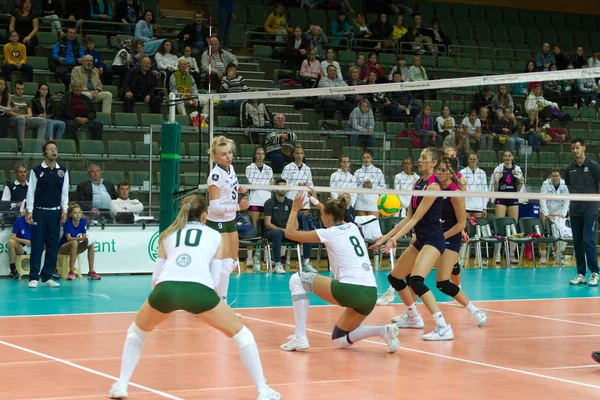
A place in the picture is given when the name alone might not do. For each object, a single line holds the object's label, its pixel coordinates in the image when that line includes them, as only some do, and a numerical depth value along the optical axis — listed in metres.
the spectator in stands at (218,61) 20.05
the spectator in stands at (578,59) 24.91
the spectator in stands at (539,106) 16.45
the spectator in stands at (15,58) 18.42
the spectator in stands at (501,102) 16.34
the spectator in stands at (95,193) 15.47
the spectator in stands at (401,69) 21.55
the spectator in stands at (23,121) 15.41
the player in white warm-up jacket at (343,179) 15.96
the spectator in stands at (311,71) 20.72
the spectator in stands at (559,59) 24.61
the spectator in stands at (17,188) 15.01
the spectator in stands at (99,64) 19.12
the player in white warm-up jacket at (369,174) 15.78
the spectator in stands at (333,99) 19.23
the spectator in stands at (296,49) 21.69
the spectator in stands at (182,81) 18.47
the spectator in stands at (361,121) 16.97
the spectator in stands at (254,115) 17.91
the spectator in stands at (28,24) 19.30
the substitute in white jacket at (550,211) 18.48
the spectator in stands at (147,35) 20.02
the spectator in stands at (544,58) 24.39
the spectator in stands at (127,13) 20.73
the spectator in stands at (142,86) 18.83
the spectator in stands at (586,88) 19.87
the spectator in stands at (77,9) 20.69
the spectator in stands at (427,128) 16.06
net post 11.99
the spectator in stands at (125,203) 15.62
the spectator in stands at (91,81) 18.23
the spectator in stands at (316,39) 21.98
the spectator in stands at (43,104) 16.89
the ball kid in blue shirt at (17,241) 14.72
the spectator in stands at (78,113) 16.77
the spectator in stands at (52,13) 20.11
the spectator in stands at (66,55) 18.86
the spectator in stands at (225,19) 21.36
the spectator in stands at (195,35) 20.80
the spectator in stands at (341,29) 23.62
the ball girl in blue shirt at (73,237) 14.73
